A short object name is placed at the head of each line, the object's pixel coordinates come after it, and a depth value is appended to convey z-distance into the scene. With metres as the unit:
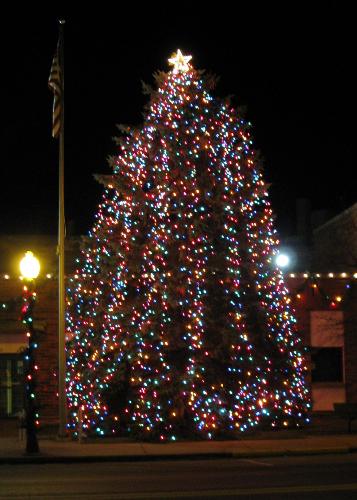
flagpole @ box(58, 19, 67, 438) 21.62
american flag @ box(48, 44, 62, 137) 22.09
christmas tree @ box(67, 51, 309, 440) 21.47
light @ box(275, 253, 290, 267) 23.14
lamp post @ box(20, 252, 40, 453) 19.55
